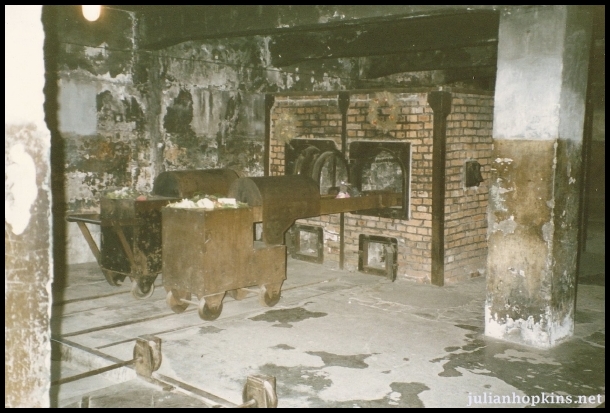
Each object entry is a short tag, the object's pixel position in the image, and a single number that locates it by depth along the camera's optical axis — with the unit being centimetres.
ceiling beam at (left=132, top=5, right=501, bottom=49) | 498
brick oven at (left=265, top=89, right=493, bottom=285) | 705
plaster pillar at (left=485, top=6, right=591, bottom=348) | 471
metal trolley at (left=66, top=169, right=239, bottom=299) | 617
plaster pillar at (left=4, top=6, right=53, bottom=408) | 252
